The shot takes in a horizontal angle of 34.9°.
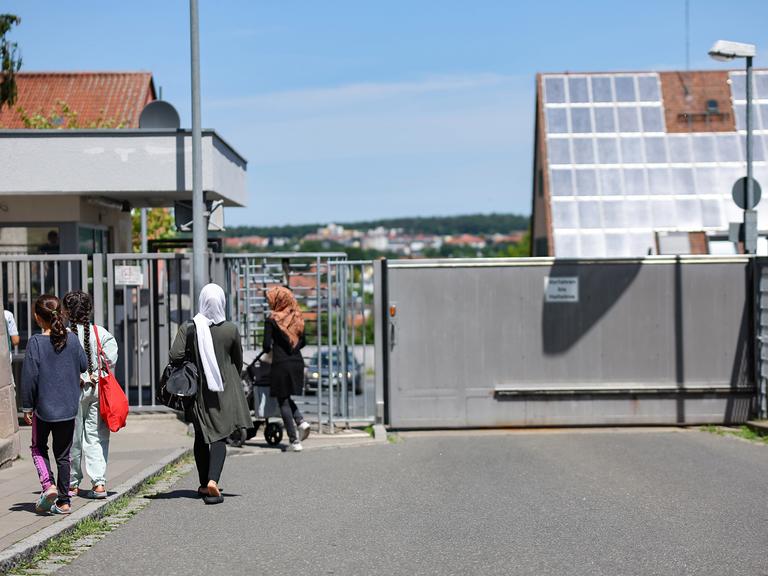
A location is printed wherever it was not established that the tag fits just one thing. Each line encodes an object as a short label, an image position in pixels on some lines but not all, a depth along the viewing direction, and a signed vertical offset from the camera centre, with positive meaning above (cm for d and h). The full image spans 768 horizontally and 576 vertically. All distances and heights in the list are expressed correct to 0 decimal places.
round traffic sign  1933 +140
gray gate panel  1647 -83
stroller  1443 -121
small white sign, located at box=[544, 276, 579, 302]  1664 -12
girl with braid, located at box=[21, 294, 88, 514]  928 -79
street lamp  1869 +266
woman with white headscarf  1020 -80
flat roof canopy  1666 +176
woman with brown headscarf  1398 -67
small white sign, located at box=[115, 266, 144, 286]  1588 +20
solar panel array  3612 +355
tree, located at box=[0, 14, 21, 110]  2195 +418
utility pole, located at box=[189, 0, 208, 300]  1565 +145
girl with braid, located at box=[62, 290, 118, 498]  983 -91
